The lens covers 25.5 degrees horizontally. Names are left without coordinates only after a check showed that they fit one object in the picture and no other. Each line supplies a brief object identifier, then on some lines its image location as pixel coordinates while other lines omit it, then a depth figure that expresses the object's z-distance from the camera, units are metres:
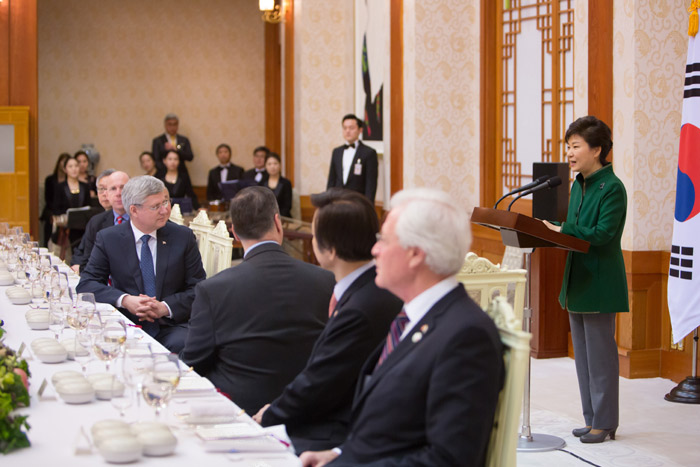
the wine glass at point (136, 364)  4.13
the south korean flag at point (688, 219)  8.92
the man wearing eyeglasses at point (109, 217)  9.80
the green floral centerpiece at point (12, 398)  3.63
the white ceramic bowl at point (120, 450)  3.52
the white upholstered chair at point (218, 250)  8.88
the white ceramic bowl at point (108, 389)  4.45
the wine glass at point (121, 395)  4.31
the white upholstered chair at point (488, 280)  6.52
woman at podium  7.67
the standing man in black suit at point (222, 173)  23.09
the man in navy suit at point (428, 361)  3.50
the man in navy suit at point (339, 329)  4.52
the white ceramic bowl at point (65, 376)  4.54
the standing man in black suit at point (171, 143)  24.18
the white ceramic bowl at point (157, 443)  3.64
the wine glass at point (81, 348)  5.37
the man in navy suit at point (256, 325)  5.27
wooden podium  7.18
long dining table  3.63
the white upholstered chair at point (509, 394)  3.78
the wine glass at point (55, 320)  6.33
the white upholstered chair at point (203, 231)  9.80
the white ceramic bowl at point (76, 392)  4.37
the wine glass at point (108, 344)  4.89
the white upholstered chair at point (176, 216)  11.36
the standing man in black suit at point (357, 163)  15.47
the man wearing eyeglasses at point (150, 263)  7.94
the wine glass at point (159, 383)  4.01
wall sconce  19.77
